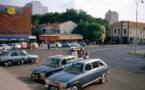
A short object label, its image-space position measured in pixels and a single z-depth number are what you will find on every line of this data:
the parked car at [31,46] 47.59
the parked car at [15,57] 20.98
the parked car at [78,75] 10.79
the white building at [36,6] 153.80
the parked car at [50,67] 13.65
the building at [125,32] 86.00
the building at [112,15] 166.98
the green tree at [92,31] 73.38
